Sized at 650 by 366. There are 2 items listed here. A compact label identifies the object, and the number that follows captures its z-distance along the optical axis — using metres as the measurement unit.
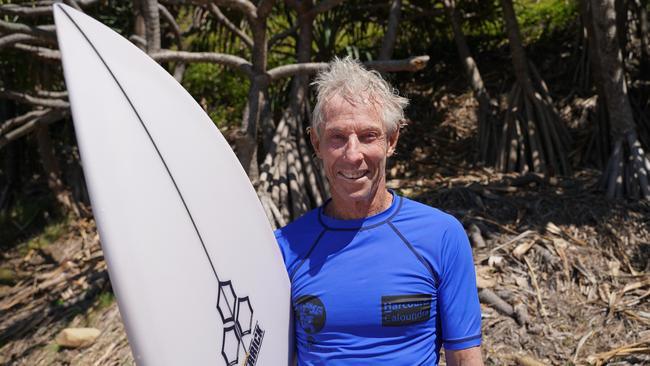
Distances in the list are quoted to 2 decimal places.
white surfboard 1.51
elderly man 1.63
